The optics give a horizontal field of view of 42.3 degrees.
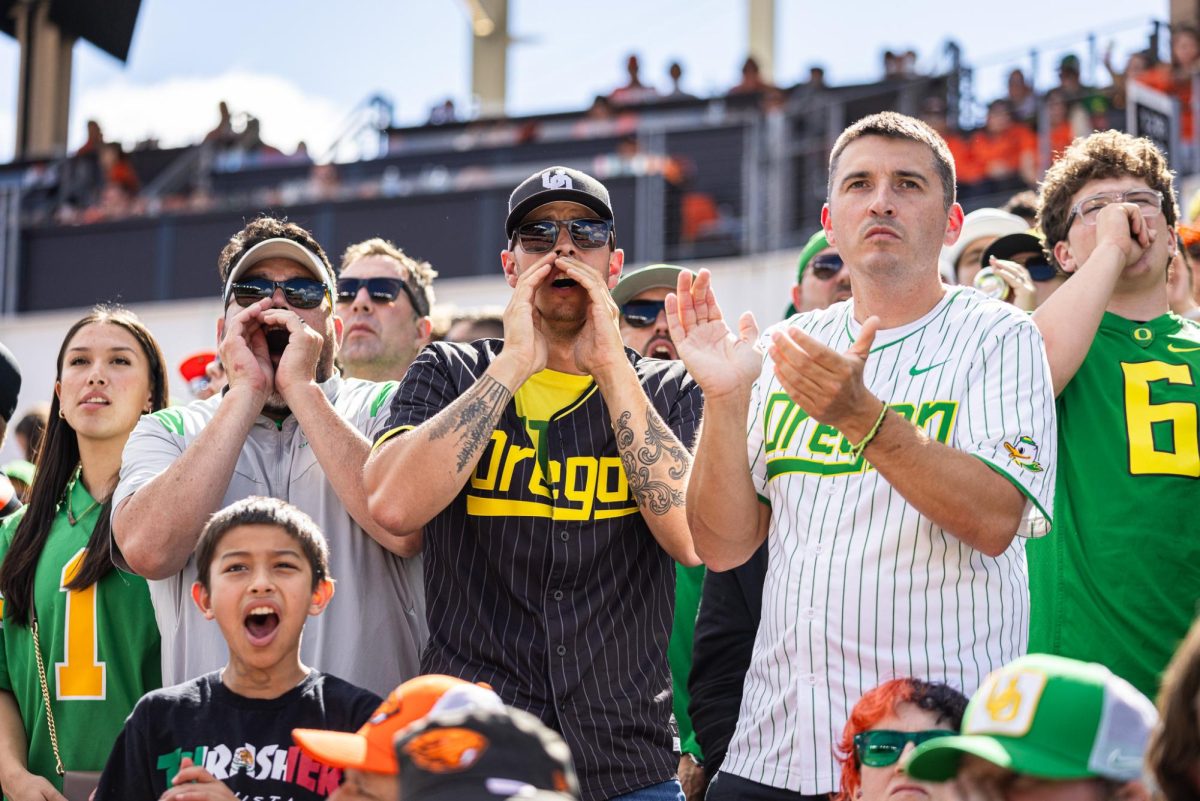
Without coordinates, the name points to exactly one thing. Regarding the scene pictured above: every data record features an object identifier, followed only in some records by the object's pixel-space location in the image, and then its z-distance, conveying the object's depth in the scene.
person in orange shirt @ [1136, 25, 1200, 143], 11.08
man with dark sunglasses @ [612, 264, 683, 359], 5.62
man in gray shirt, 3.94
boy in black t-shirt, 3.44
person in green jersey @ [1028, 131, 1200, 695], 3.81
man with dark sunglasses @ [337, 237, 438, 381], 5.75
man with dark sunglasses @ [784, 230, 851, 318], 5.55
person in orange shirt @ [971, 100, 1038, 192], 11.48
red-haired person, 3.17
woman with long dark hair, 4.32
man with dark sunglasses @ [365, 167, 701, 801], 3.62
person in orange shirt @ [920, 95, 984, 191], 11.85
